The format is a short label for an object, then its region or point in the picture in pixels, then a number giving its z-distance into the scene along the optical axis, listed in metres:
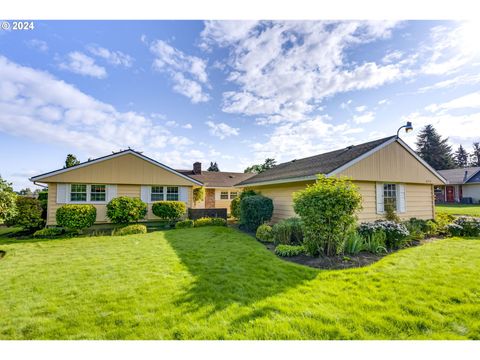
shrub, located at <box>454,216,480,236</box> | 8.65
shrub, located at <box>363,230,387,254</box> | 6.33
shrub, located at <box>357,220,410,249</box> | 6.87
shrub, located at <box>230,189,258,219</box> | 13.28
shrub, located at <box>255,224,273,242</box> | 8.20
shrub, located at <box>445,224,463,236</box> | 8.74
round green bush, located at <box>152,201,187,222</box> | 12.64
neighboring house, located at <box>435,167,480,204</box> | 26.51
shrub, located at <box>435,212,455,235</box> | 9.44
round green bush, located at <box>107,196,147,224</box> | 11.52
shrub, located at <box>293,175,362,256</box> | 5.66
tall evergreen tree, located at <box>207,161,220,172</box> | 51.50
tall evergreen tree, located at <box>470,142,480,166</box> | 53.91
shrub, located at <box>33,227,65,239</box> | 9.67
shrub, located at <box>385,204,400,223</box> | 9.94
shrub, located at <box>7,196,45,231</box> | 10.35
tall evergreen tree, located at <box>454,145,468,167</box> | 54.24
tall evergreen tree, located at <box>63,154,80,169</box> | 21.38
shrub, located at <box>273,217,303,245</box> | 7.46
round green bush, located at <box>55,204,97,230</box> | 10.21
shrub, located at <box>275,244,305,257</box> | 6.09
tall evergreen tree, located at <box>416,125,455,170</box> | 41.75
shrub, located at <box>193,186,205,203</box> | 17.78
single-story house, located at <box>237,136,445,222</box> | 9.31
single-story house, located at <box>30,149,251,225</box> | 11.70
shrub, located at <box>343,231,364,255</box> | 6.12
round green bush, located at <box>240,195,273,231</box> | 10.42
